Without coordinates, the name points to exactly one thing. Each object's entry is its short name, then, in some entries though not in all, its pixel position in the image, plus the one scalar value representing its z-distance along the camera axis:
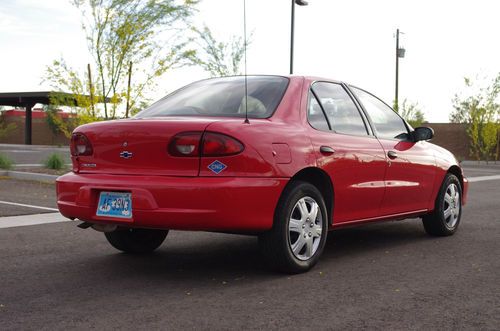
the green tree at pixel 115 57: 16.08
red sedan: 4.56
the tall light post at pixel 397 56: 35.62
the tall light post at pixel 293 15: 23.23
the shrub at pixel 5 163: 15.72
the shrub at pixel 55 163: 15.95
